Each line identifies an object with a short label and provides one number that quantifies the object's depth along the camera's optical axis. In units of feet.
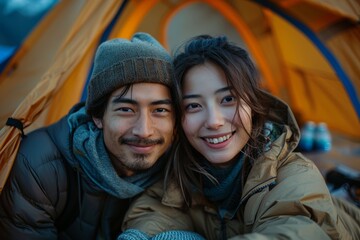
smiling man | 4.37
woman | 4.02
